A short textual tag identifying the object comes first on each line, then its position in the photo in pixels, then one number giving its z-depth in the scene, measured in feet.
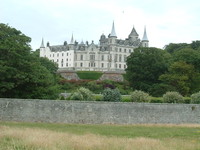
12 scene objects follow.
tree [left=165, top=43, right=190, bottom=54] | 342.27
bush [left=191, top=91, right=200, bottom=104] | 128.36
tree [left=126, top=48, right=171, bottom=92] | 222.48
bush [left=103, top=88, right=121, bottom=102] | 124.26
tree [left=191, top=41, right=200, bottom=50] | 330.65
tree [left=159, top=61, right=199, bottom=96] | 187.42
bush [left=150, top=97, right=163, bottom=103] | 135.85
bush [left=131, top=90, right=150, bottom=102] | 131.16
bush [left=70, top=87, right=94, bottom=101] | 122.72
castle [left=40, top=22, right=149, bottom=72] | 390.21
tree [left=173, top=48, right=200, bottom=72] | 214.48
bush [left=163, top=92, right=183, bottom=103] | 132.77
